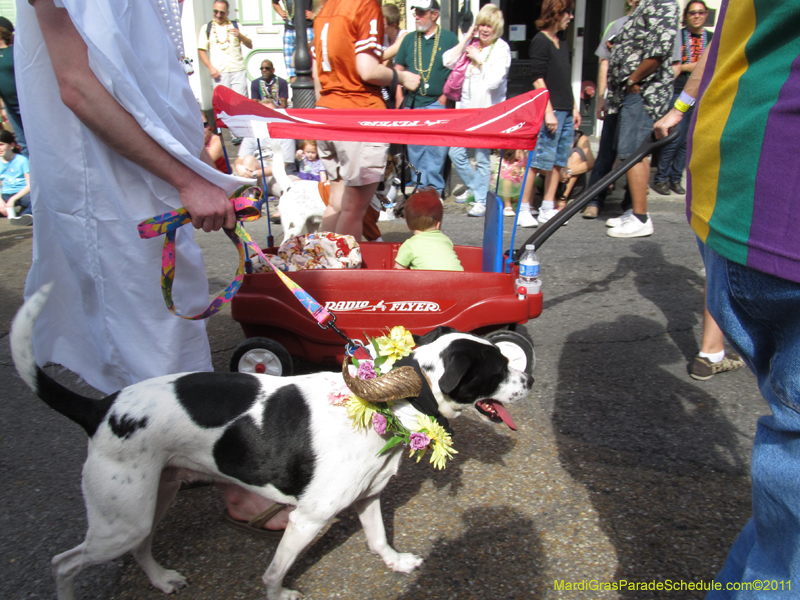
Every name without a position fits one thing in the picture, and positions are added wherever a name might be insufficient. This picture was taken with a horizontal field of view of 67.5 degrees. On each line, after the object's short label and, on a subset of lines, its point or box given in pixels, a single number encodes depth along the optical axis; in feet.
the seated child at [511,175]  21.04
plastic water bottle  10.76
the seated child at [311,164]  23.93
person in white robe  5.70
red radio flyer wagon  10.68
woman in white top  22.63
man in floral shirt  18.69
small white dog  17.15
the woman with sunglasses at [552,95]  21.85
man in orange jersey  13.39
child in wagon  11.82
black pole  26.89
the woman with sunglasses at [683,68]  23.48
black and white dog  5.97
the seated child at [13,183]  25.40
